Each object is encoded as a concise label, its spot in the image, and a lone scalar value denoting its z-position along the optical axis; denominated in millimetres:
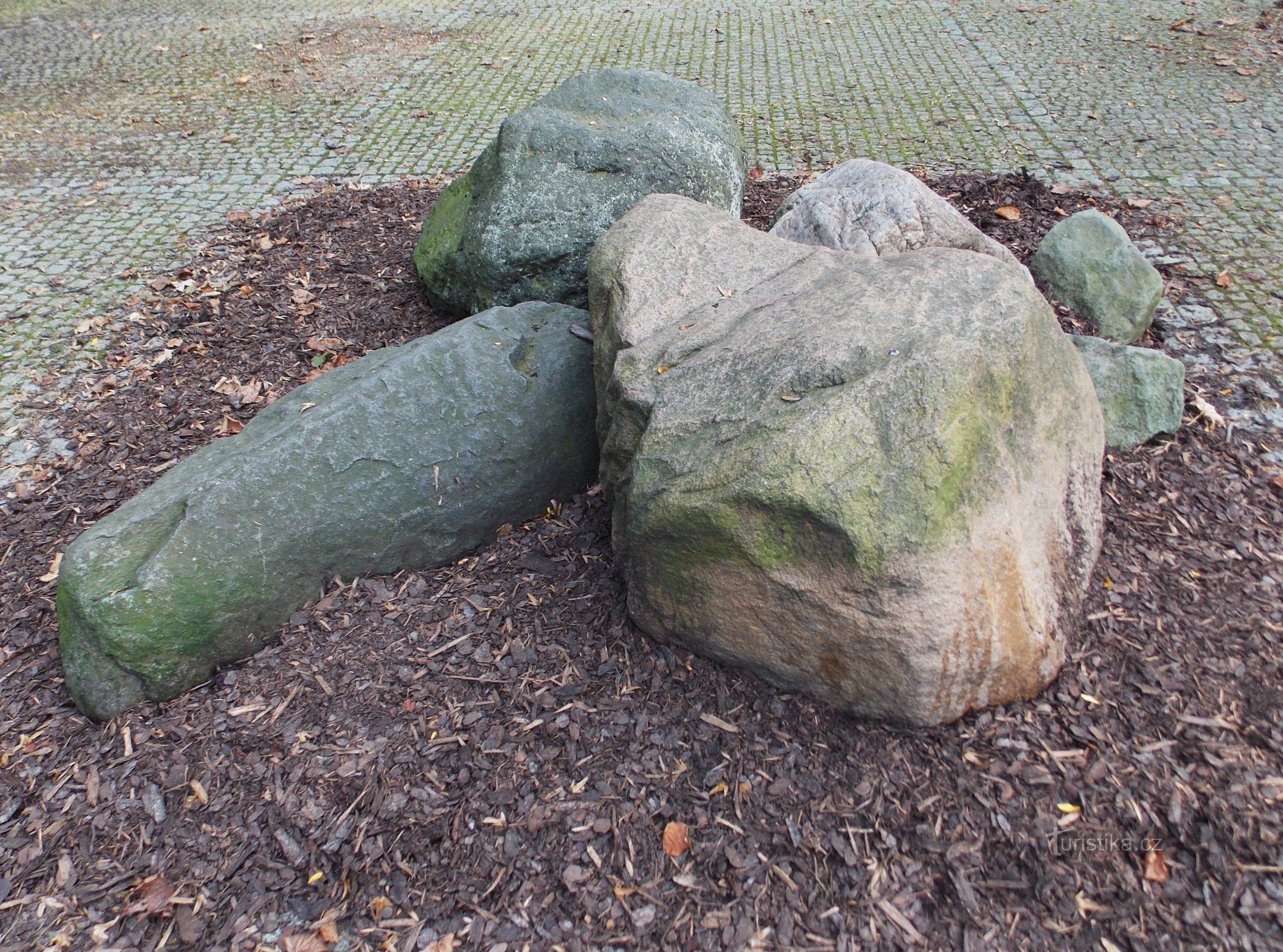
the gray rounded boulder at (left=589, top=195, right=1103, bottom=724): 2342
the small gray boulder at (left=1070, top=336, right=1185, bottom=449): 3600
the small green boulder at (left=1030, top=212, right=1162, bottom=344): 4316
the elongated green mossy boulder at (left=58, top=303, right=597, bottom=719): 2787
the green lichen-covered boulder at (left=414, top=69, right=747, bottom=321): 4254
